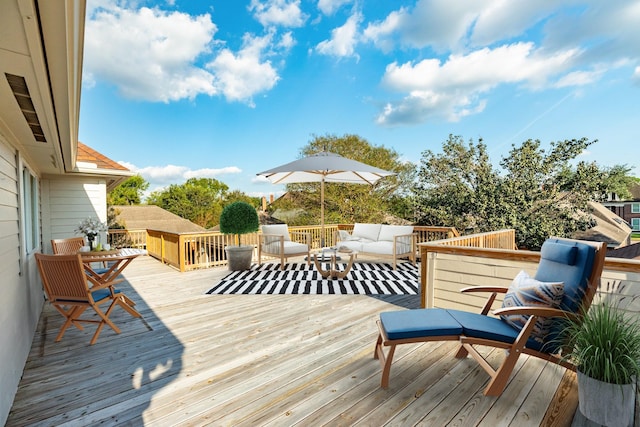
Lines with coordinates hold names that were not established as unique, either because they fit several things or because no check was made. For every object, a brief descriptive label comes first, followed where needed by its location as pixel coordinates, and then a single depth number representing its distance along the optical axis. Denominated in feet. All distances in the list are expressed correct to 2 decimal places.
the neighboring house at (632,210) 98.22
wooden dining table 11.11
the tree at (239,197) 88.87
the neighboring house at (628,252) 16.77
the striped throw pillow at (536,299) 6.79
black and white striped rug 15.79
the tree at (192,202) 97.91
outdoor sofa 21.18
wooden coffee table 18.26
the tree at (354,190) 43.83
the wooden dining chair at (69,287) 9.62
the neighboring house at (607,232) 44.54
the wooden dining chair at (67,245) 14.83
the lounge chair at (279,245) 21.18
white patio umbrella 17.67
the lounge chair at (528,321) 6.63
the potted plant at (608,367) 5.42
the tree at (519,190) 32.19
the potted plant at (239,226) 20.89
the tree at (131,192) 111.45
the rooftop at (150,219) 60.34
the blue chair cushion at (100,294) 10.44
